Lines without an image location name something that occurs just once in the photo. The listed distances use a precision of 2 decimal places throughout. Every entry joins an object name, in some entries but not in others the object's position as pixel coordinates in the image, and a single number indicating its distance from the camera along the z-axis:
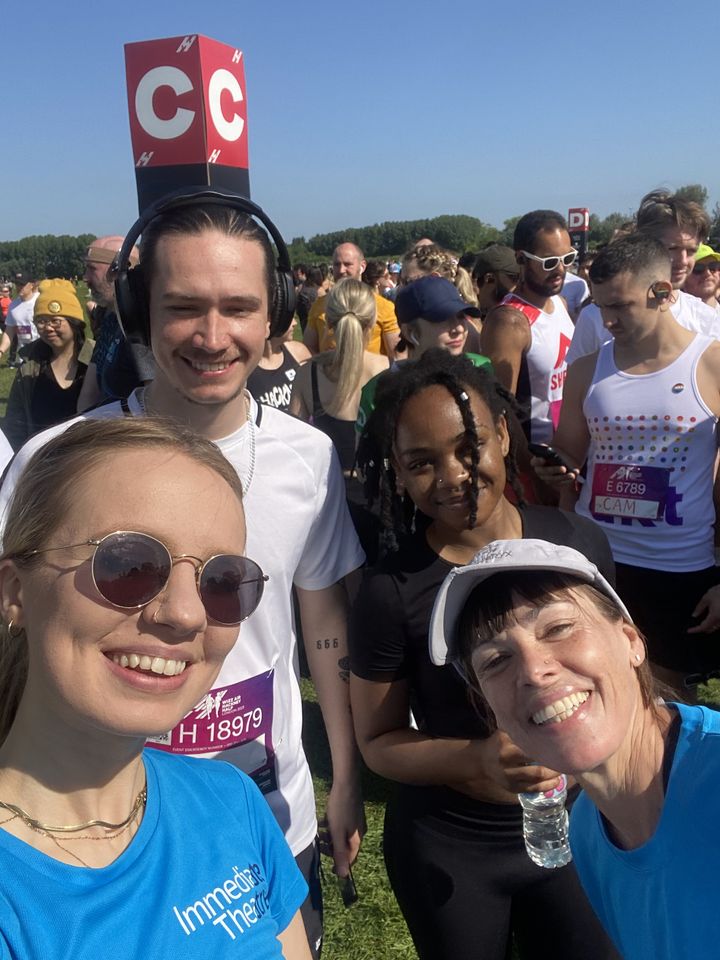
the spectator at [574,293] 7.45
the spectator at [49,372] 5.08
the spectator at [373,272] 10.44
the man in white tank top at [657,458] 3.18
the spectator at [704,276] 5.50
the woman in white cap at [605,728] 1.27
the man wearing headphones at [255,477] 1.64
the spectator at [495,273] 5.88
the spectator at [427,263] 6.22
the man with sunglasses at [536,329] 4.30
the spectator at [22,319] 13.66
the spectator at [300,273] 18.97
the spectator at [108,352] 2.20
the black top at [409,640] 1.86
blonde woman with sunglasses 1.02
